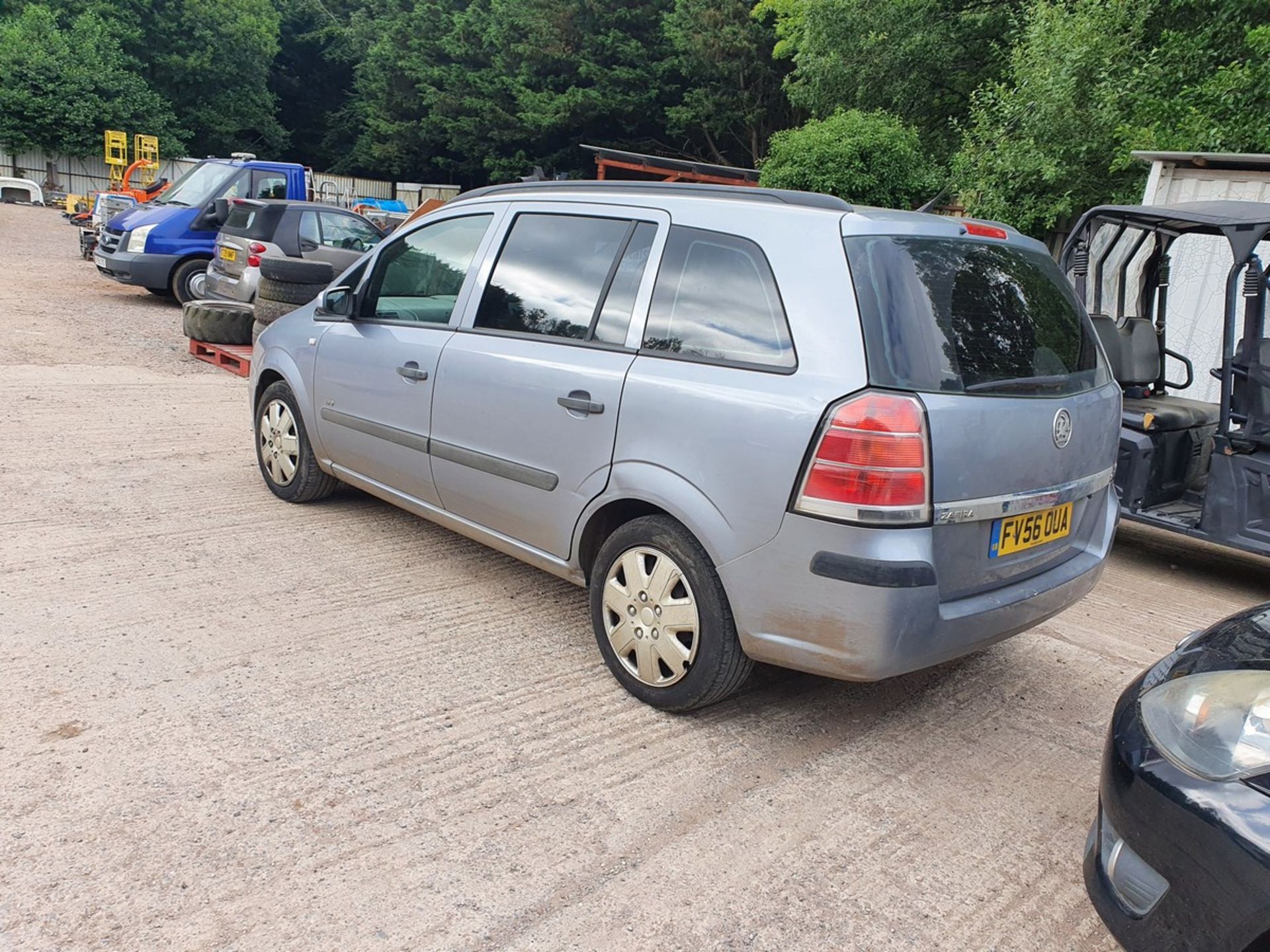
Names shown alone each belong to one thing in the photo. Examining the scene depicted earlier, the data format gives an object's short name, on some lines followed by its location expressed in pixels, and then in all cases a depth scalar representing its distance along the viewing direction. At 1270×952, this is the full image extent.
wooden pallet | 9.30
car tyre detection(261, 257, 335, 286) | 6.36
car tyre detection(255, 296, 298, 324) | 9.04
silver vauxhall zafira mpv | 2.84
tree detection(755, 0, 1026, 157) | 17.17
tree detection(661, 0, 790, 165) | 26.81
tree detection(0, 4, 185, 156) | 35.19
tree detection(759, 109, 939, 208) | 15.08
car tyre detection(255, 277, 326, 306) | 9.05
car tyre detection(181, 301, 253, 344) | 9.75
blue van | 12.84
